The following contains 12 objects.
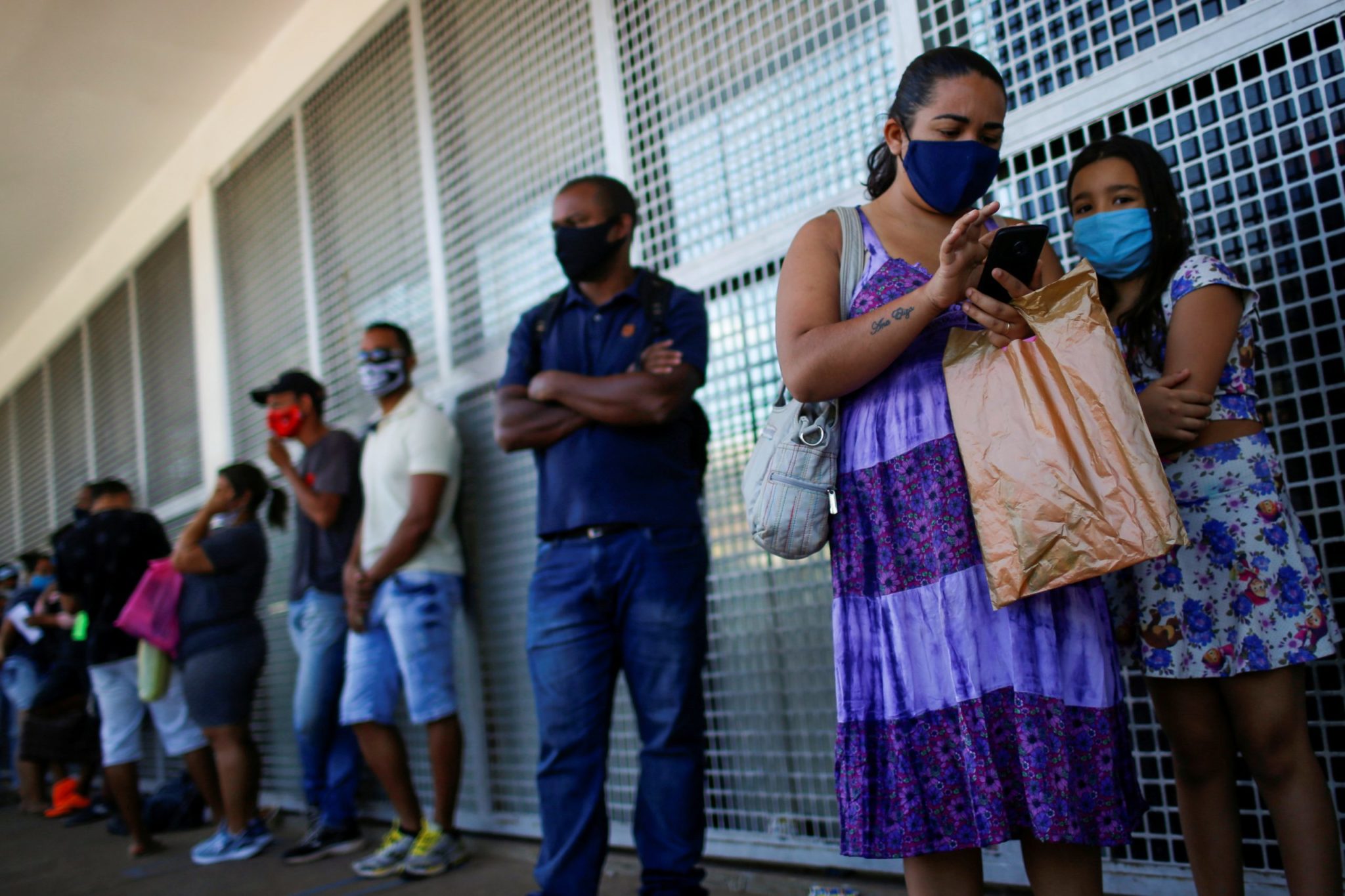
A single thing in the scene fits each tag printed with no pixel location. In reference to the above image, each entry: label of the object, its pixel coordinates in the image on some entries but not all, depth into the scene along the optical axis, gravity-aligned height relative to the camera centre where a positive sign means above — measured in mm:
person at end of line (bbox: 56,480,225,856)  4789 -158
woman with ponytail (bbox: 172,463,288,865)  4316 -229
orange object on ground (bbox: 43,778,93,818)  6410 -1152
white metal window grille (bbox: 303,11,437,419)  4566 +1821
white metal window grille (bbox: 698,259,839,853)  2857 -291
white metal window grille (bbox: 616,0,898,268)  2791 +1321
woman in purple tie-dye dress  1428 -144
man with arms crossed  2484 -67
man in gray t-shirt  4070 -172
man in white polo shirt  3531 -120
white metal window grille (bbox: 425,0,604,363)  3729 +1697
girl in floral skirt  1709 -146
